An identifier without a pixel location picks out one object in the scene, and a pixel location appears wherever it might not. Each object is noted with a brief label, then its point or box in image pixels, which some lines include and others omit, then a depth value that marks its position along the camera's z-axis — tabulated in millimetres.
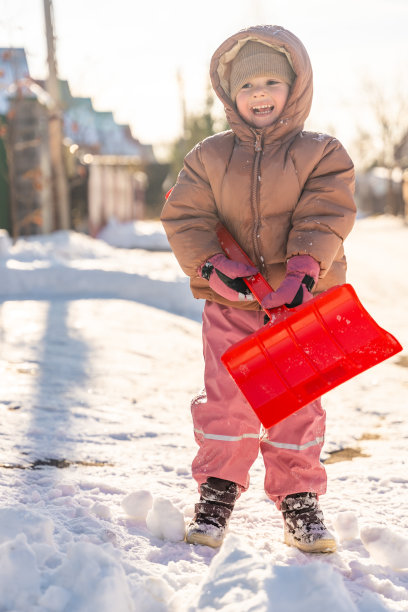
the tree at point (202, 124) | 31714
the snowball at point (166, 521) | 2213
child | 2268
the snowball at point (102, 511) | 2250
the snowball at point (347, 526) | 2268
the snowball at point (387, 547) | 2064
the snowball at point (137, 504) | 2289
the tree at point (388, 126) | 42906
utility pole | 11852
